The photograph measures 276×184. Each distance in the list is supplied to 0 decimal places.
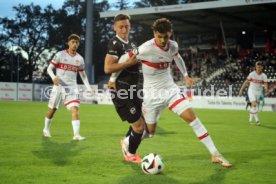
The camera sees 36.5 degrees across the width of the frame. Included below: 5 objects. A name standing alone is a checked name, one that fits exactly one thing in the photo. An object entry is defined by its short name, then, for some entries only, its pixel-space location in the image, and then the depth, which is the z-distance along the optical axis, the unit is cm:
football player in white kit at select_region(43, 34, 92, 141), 1085
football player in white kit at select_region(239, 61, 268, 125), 1666
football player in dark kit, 700
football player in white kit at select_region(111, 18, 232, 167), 677
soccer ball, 608
